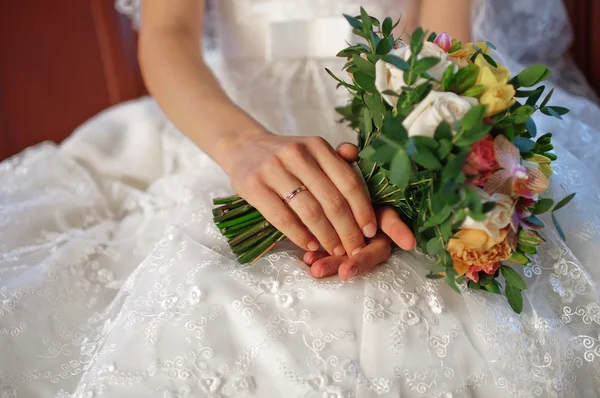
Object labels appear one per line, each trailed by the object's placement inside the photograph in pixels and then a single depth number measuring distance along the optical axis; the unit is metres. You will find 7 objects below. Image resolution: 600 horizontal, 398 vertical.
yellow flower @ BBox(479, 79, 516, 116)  0.67
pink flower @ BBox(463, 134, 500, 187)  0.67
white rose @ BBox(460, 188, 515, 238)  0.66
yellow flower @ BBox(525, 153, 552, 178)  0.75
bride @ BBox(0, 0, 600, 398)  0.70
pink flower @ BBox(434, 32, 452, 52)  0.77
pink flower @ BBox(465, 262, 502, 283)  0.72
